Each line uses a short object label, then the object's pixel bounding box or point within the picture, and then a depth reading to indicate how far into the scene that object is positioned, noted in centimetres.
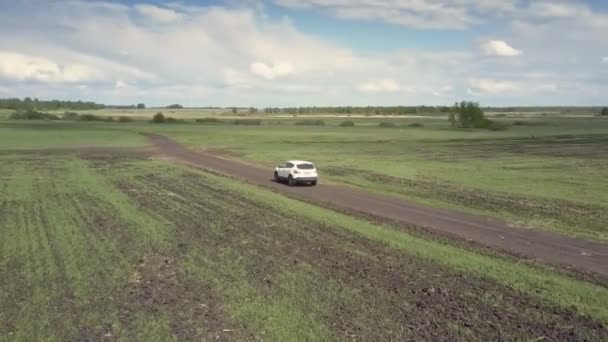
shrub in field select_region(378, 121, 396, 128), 15508
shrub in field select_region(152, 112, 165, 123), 17750
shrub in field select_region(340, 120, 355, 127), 16326
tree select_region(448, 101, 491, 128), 15138
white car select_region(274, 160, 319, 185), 3584
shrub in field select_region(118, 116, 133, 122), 18474
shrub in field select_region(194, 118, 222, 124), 18425
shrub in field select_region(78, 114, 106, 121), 19138
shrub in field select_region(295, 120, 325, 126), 17055
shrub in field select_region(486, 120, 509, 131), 14224
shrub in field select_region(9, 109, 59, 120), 19012
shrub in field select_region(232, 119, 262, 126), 17304
